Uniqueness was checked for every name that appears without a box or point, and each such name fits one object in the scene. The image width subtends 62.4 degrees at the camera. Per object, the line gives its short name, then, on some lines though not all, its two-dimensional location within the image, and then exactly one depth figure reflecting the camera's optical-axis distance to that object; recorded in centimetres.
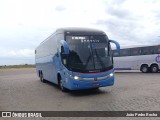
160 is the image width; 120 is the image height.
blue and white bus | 601
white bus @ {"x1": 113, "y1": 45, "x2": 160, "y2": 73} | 1298
